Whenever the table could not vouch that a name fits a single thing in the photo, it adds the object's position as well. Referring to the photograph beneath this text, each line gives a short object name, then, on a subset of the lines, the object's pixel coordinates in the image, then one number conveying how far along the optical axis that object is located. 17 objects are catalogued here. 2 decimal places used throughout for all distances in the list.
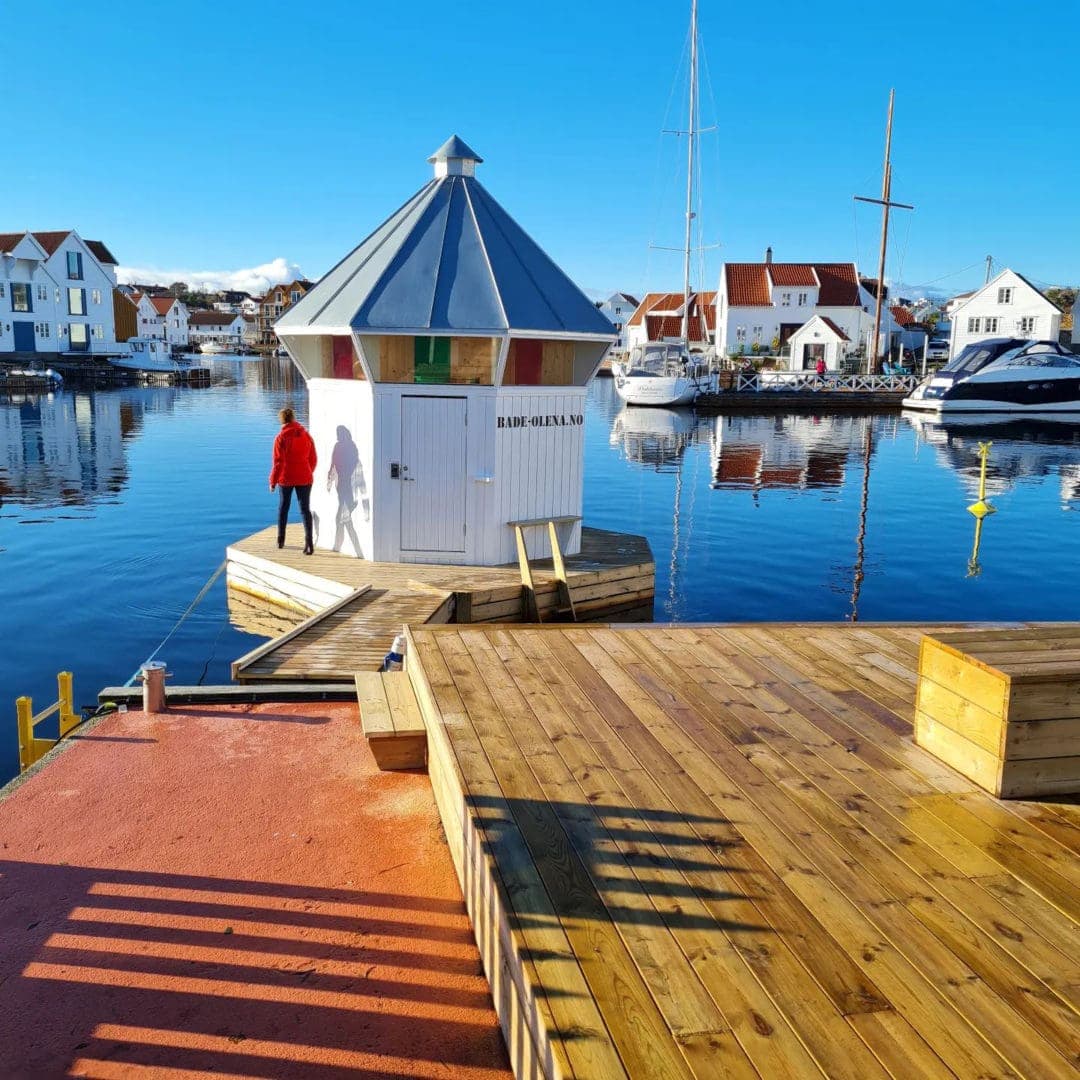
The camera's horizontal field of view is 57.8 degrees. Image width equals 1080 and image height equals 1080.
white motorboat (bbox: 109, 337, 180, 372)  78.94
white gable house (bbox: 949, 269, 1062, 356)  64.81
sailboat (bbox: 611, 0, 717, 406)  56.25
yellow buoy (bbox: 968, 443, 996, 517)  20.89
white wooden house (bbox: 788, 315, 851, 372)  68.88
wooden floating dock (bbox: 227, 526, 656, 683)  9.19
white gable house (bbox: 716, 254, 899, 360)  75.44
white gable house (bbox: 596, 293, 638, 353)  136.00
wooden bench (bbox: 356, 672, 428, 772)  6.54
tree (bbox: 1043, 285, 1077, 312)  94.50
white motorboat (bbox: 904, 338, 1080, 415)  52.59
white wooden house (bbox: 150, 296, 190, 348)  113.81
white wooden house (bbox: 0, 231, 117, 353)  70.94
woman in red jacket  12.82
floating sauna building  12.29
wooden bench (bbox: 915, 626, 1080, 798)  4.88
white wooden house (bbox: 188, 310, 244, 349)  167.75
